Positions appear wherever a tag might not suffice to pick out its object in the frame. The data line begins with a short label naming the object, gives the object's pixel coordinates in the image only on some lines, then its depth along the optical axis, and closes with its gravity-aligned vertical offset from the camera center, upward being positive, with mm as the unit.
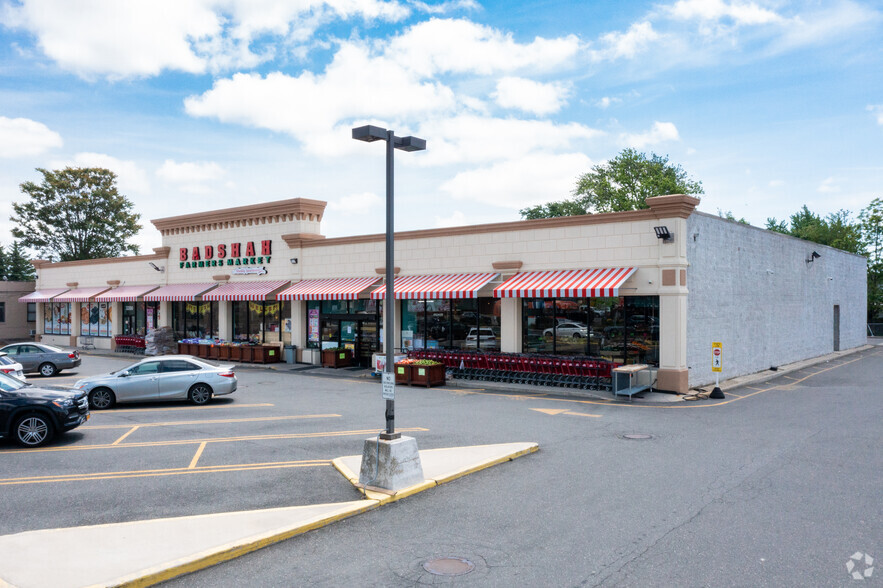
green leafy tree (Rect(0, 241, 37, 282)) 78562 +4357
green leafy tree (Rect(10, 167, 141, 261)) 60094 +8262
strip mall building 20391 +490
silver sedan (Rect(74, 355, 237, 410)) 17906 -2354
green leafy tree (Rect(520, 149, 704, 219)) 64375 +12329
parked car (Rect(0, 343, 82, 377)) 25548 -2315
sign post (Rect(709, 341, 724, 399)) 19812 -1826
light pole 9781 +1510
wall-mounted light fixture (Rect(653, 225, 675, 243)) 19578 +2032
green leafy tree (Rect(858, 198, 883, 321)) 58438 +4450
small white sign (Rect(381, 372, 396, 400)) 9820 -1345
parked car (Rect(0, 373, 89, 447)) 12875 -2346
